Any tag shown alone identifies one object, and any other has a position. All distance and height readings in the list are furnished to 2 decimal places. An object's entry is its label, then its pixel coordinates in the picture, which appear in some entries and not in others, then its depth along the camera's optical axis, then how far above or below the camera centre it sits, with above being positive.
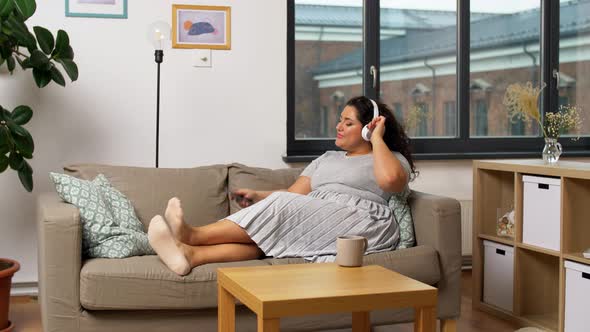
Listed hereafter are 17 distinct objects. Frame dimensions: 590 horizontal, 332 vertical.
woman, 3.18 -0.26
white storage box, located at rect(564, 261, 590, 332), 3.35 -0.61
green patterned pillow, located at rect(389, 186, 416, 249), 3.55 -0.30
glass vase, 3.88 -0.01
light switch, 4.34 +0.49
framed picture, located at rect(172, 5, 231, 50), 4.31 +0.65
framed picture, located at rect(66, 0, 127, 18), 4.16 +0.72
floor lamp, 4.04 +0.56
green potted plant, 3.53 +0.38
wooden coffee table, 2.34 -0.43
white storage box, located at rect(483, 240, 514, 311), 3.87 -0.61
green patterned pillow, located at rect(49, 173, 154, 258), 3.25 -0.30
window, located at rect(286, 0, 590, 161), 4.69 +0.50
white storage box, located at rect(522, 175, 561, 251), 3.58 -0.28
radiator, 4.78 -0.46
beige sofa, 3.03 -0.51
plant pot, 3.48 -0.63
